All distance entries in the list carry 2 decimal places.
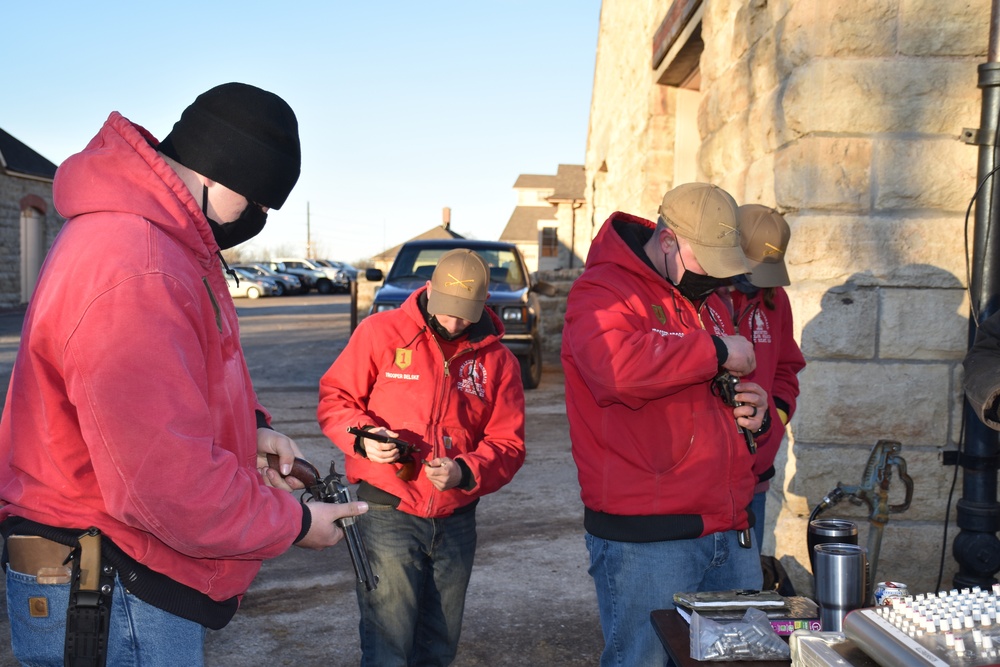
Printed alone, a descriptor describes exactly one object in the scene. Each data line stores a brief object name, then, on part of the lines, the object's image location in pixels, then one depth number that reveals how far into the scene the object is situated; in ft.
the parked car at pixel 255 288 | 136.67
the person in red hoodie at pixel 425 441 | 11.08
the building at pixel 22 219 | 94.38
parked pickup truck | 39.06
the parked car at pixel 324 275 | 159.74
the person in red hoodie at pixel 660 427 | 9.12
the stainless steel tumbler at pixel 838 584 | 7.32
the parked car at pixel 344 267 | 167.58
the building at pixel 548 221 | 86.71
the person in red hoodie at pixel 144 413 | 5.83
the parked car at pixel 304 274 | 157.28
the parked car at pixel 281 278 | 146.72
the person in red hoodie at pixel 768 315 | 11.82
